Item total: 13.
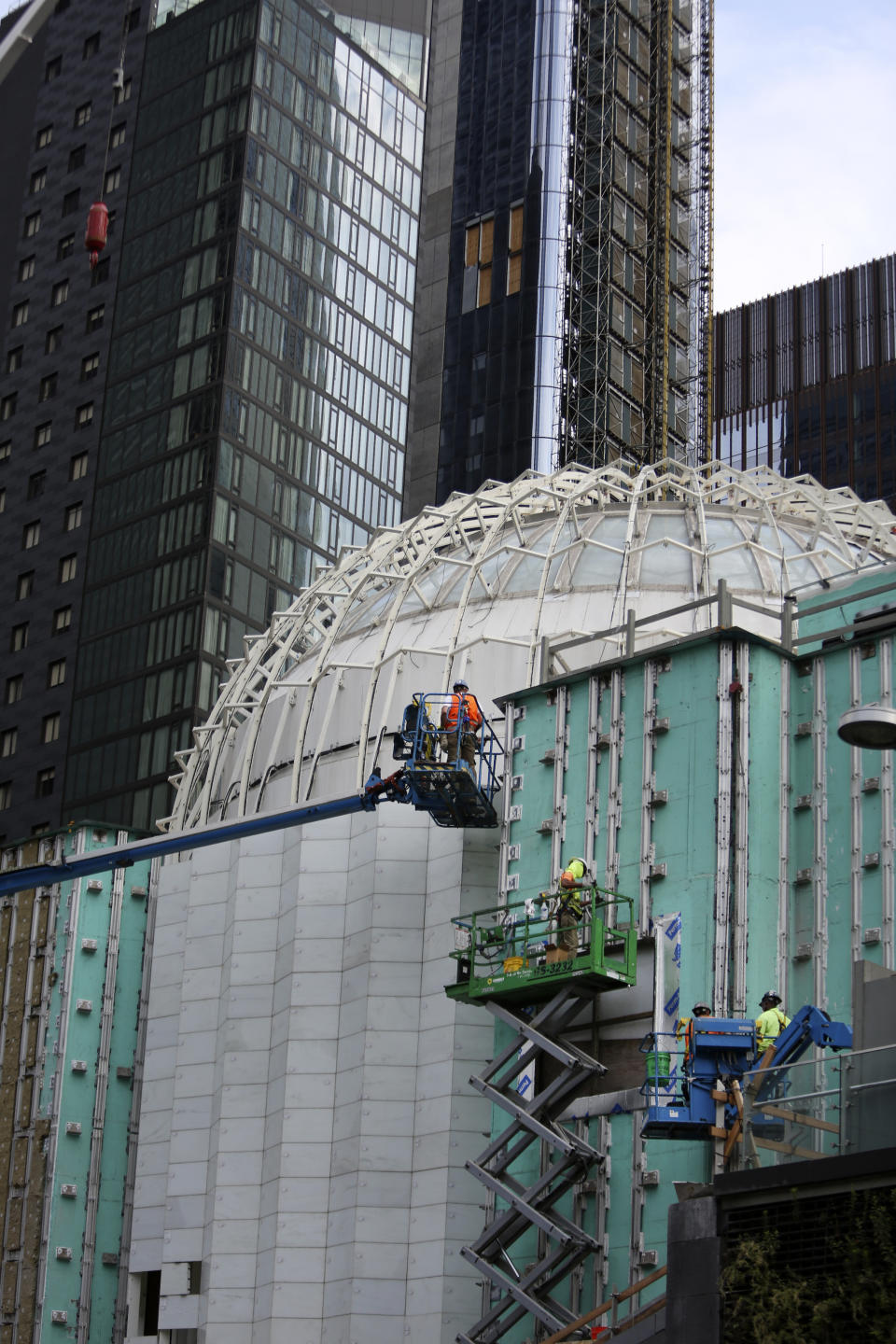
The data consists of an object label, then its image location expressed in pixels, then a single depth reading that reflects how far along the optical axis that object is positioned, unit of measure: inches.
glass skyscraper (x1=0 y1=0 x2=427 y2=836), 4269.2
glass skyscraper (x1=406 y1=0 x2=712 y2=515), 5132.9
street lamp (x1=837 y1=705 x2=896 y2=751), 1127.0
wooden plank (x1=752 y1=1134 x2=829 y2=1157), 1167.7
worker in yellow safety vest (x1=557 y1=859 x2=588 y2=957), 1641.2
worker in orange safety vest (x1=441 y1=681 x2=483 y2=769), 1847.9
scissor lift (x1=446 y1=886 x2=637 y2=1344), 1611.7
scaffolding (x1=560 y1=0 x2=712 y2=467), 5108.3
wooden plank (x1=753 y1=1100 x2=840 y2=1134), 1161.4
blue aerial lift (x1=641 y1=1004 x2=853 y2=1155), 1339.8
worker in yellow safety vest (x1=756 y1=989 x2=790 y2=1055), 1379.2
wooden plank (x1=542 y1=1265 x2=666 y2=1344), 1349.7
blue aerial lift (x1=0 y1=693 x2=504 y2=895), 1836.9
